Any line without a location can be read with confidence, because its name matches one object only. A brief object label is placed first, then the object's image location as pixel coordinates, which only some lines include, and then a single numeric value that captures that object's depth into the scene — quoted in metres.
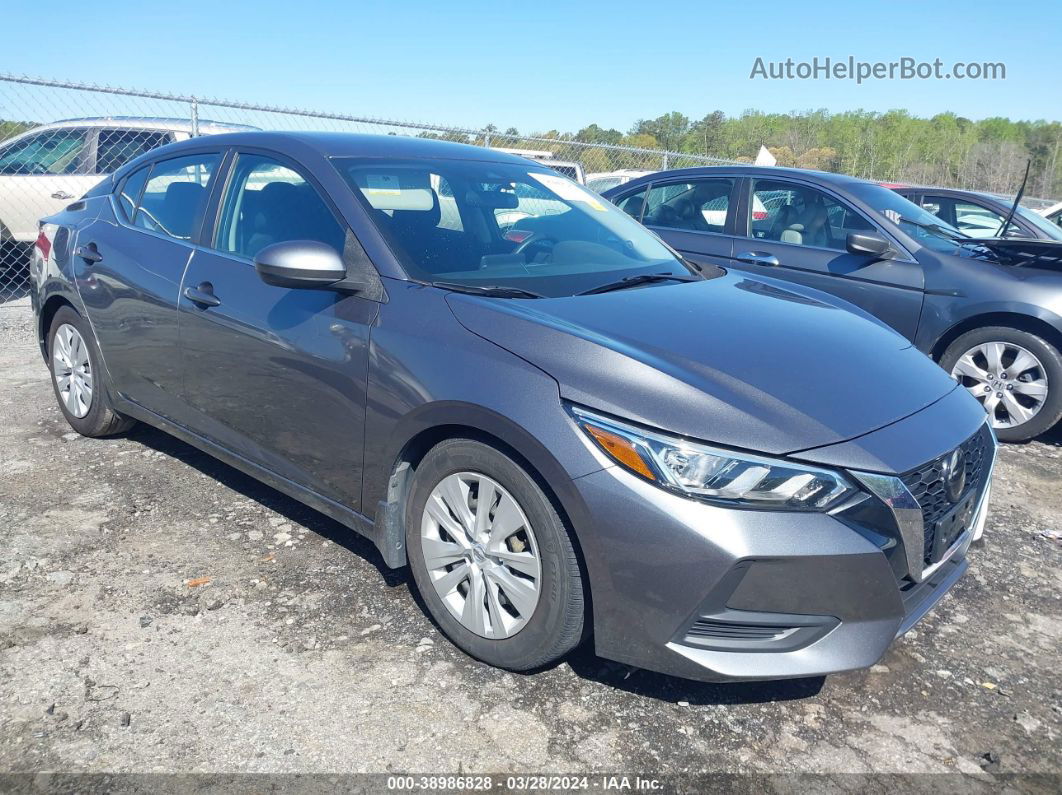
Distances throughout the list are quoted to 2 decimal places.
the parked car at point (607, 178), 13.48
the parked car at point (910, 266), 5.25
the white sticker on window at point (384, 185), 3.15
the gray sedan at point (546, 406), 2.18
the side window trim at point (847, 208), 5.64
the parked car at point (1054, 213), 11.69
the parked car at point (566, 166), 10.99
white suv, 8.90
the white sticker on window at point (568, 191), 3.80
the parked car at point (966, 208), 8.07
